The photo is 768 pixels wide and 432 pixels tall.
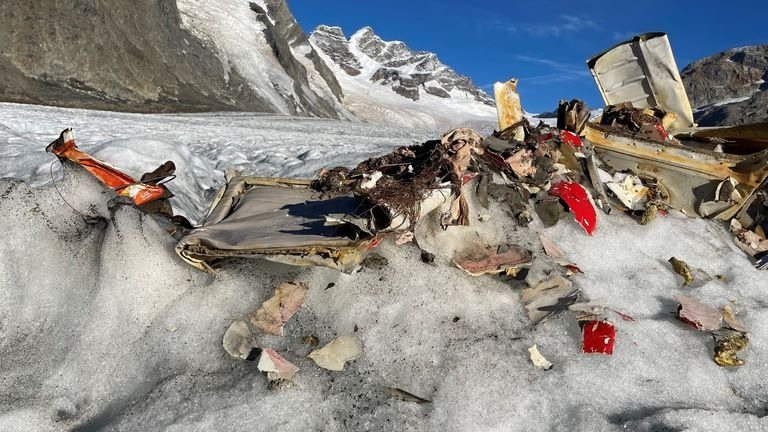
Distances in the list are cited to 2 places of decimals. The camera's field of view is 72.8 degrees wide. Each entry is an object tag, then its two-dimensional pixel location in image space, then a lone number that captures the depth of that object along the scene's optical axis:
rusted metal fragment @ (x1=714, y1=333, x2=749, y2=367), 2.58
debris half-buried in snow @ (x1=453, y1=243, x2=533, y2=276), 3.03
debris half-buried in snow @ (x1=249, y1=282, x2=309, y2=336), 2.68
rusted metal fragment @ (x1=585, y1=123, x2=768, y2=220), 3.89
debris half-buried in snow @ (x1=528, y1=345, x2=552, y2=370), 2.48
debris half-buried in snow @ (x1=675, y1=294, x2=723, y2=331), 2.81
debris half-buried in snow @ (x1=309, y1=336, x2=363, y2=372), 2.47
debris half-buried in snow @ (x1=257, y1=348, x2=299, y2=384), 2.36
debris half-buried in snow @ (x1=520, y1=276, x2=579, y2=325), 2.83
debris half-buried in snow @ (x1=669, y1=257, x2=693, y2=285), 3.37
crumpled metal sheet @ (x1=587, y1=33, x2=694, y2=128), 5.12
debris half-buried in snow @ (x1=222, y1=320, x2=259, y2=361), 2.54
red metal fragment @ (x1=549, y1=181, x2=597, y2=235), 3.76
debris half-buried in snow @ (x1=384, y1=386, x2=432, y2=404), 2.31
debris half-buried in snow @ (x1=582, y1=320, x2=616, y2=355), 2.59
